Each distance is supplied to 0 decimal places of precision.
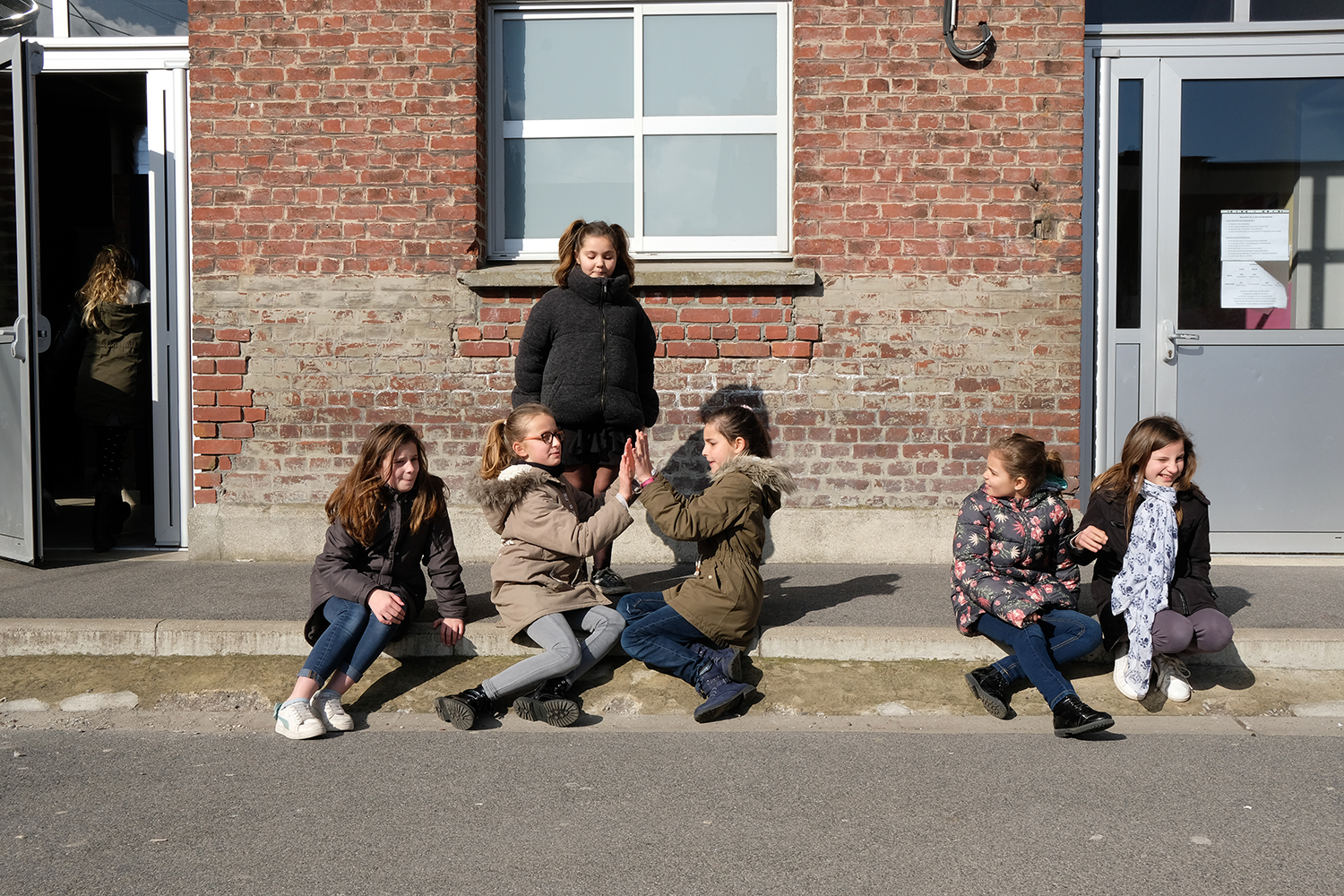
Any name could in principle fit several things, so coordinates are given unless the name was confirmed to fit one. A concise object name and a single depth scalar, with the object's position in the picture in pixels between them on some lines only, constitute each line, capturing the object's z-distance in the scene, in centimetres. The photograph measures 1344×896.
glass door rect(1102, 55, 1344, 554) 615
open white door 582
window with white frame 618
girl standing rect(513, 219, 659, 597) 493
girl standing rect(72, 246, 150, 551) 638
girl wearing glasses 403
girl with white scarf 414
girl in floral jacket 411
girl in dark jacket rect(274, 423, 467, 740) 401
